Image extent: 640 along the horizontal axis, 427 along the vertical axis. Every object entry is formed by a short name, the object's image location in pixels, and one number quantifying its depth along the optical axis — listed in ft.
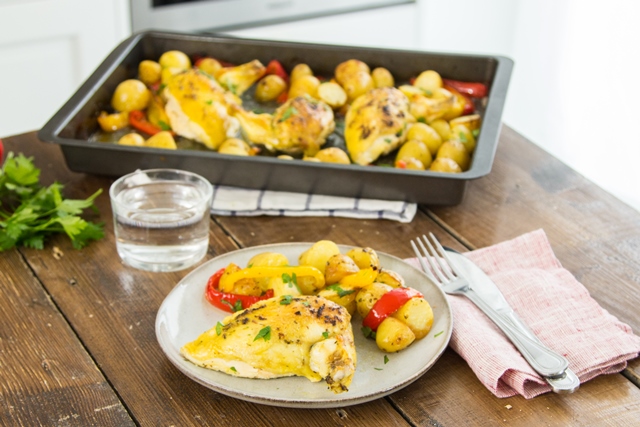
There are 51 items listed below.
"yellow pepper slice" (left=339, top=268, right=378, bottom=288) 5.20
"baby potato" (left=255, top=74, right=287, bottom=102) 8.53
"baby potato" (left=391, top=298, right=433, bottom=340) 4.95
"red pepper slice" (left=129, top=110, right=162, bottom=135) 7.95
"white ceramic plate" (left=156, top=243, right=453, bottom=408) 4.51
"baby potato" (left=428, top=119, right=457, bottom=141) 7.63
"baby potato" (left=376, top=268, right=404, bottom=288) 5.32
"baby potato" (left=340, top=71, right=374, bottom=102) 8.35
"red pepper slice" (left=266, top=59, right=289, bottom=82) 8.87
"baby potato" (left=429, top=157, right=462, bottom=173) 6.96
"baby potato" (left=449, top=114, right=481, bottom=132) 7.66
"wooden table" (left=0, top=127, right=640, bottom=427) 4.66
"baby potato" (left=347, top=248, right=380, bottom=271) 5.39
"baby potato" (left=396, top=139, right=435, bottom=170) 7.21
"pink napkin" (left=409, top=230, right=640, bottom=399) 4.86
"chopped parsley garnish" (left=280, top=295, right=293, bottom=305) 4.76
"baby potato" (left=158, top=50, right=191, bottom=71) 8.79
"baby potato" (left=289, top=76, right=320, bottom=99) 8.33
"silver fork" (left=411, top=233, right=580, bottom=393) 4.78
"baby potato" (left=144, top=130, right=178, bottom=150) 7.26
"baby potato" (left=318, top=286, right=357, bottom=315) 5.13
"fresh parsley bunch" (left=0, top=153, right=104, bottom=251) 6.18
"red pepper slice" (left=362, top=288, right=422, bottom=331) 5.00
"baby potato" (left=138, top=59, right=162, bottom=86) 8.68
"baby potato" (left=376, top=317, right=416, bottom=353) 4.84
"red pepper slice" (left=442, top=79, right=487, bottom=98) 8.57
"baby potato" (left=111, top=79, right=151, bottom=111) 8.09
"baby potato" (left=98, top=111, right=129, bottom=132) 7.91
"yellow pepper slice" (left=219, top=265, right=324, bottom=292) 5.24
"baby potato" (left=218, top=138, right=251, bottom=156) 7.27
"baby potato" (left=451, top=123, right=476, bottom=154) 7.45
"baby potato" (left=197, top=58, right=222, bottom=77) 8.80
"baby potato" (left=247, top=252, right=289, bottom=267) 5.42
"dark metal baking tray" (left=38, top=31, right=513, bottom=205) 6.65
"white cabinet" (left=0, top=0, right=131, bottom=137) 11.64
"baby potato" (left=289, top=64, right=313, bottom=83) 8.66
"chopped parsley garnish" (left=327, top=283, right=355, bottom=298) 5.15
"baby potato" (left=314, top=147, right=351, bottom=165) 7.09
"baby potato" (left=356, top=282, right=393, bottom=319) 5.09
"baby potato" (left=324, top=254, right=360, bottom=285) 5.24
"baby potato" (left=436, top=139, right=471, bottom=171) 7.18
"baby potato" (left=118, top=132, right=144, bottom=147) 7.28
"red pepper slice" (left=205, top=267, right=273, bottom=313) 5.25
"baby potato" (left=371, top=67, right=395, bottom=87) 8.64
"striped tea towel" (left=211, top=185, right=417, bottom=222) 6.73
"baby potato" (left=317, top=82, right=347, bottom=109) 8.20
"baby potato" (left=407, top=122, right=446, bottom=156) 7.45
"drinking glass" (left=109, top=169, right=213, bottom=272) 5.88
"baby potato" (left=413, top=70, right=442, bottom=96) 8.43
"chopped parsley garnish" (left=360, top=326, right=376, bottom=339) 5.04
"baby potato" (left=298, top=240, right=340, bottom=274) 5.45
